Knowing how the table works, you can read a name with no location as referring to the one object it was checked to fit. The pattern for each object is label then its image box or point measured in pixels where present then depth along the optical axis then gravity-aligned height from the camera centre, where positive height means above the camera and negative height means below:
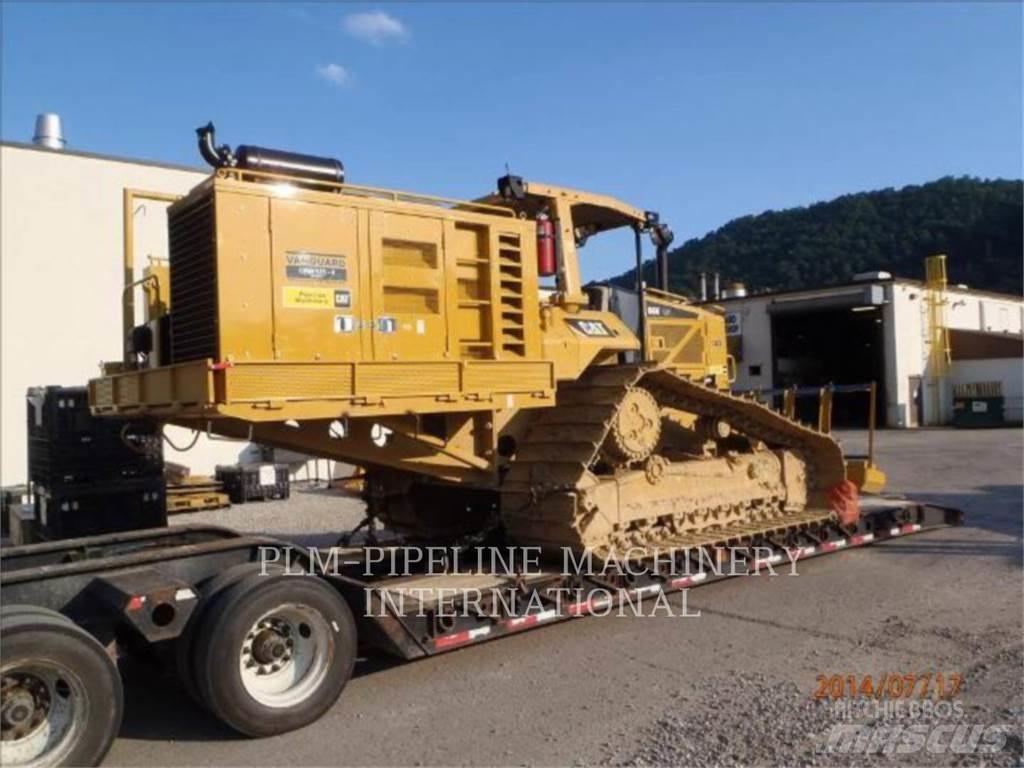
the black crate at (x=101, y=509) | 9.55 -0.87
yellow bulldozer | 5.60 +0.42
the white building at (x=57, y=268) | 14.91 +2.86
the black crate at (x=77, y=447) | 9.59 -0.18
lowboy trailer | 4.25 -1.15
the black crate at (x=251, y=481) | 15.17 -0.94
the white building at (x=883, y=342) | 32.56 +2.71
